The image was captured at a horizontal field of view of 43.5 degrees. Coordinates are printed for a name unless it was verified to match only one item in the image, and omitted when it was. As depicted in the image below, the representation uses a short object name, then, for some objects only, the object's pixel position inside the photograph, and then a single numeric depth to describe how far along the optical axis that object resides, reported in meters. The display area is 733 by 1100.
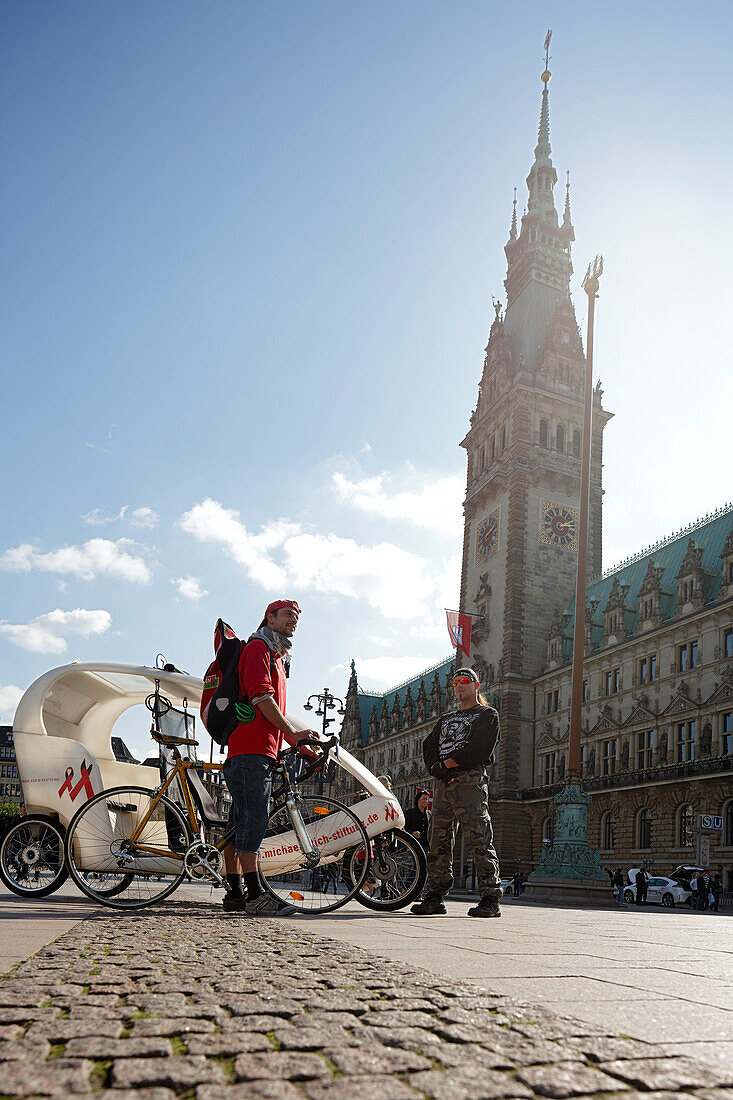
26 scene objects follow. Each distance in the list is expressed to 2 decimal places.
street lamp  10.75
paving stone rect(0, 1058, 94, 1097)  1.57
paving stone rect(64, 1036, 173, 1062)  1.79
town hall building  38.31
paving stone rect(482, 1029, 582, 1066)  1.85
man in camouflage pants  7.14
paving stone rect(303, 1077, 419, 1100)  1.57
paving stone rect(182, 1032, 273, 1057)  1.84
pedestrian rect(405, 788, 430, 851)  11.66
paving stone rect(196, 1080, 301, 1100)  1.56
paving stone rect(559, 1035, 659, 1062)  1.90
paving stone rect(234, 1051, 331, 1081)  1.68
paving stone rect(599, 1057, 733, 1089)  1.71
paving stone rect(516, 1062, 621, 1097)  1.64
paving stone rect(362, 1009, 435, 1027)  2.12
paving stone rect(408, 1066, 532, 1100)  1.60
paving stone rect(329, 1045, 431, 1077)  1.74
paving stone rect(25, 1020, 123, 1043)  1.93
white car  30.94
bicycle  6.11
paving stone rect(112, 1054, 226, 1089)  1.62
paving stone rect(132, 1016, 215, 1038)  1.99
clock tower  51.97
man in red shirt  5.72
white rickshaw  6.22
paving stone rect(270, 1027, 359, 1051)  1.89
